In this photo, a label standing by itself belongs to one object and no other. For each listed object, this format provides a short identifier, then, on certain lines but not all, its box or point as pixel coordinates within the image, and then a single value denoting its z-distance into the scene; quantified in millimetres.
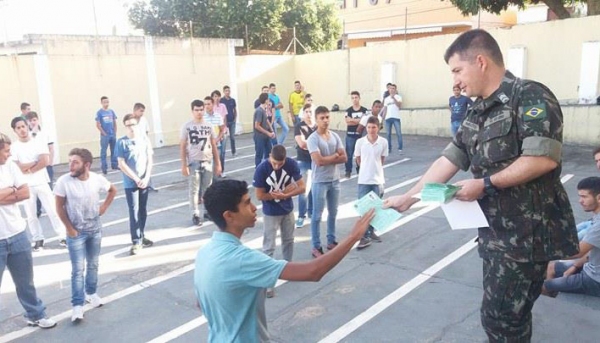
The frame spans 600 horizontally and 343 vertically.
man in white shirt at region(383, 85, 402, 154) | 13047
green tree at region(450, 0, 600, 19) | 13172
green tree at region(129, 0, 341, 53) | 23234
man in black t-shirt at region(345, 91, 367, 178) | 9875
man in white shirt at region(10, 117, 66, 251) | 6535
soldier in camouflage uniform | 2270
